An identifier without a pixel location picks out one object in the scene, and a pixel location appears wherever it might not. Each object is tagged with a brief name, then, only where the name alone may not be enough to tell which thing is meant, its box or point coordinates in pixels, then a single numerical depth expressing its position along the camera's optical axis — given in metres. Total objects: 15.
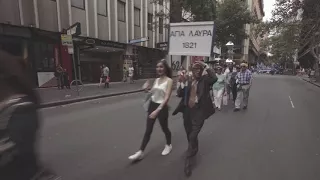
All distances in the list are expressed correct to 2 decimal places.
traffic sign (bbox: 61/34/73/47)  13.49
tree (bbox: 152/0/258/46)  31.68
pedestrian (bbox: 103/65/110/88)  18.91
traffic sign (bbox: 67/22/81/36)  13.98
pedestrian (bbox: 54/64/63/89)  16.67
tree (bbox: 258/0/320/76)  15.17
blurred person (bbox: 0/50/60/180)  1.59
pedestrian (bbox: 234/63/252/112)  10.35
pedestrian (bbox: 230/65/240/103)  11.97
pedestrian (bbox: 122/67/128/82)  24.83
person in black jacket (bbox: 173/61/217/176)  4.55
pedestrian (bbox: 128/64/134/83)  23.34
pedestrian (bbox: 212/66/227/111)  10.26
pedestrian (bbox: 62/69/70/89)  16.82
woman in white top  4.86
